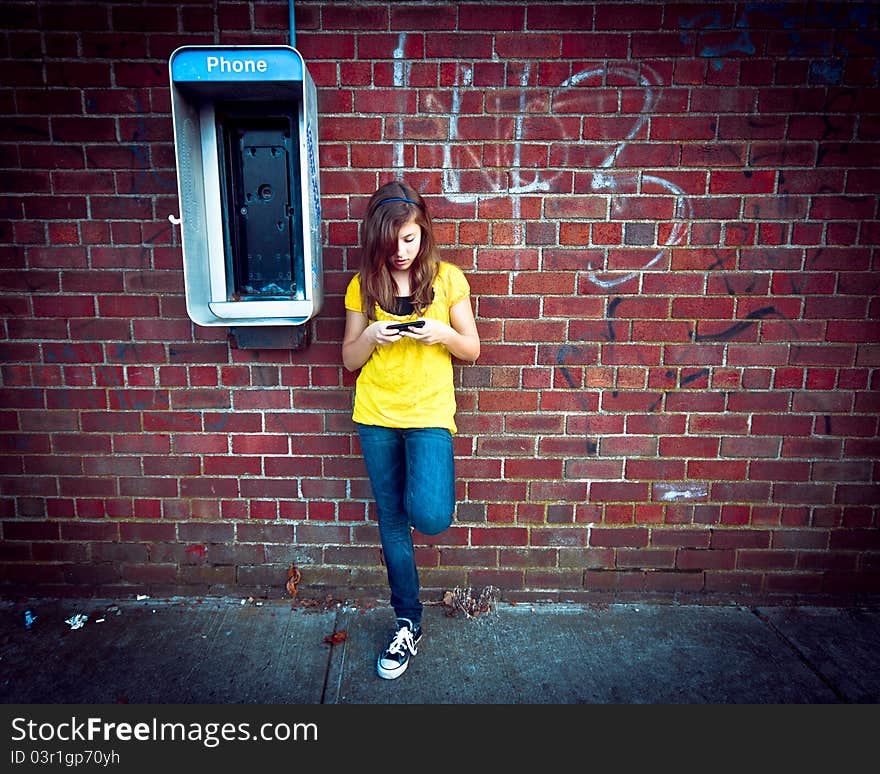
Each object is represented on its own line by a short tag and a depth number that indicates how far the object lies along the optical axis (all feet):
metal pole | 7.91
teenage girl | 7.22
